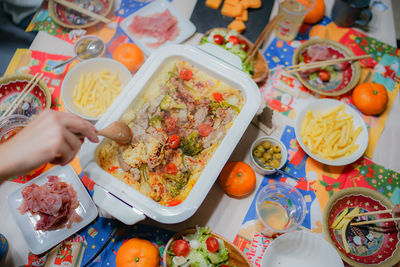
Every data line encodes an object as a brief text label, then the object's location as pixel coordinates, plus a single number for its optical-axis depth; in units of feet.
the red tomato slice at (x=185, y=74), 2.75
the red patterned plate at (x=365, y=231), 2.62
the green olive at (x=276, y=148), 2.80
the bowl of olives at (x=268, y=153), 2.80
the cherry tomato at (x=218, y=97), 2.72
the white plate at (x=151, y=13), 3.19
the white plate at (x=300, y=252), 2.51
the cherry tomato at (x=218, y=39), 3.06
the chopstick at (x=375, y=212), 2.59
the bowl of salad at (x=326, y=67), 3.10
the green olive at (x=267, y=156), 2.80
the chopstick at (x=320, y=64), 3.03
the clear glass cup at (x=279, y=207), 2.69
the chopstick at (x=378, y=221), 2.55
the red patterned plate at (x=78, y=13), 3.14
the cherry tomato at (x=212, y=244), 2.50
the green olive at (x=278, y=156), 2.80
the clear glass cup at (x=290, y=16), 3.14
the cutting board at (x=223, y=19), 3.32
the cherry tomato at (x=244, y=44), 3.10
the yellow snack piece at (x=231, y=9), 3.29
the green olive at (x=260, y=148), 2.81
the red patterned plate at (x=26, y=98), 2.85
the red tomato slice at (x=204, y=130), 2.66
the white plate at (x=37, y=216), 2.51
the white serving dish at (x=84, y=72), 2.77
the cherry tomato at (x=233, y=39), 3.07
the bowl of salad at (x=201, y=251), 2.50
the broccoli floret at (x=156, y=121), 2.66
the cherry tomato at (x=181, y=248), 2.50
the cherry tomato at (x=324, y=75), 3.10
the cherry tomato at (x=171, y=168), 2.57
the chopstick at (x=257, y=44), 3.02
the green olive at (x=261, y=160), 2.81
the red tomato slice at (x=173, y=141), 2.62
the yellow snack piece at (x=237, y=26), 3.26
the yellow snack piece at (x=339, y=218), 2.69
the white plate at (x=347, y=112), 2.76
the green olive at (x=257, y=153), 2.81
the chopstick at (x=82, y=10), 3.14
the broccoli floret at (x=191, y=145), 2.61
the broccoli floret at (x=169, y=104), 2.67
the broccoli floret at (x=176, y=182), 2.52
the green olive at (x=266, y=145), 2.81
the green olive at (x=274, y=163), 2.80
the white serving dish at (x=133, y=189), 2.34
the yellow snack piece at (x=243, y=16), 3.32
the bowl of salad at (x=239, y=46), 3.04
